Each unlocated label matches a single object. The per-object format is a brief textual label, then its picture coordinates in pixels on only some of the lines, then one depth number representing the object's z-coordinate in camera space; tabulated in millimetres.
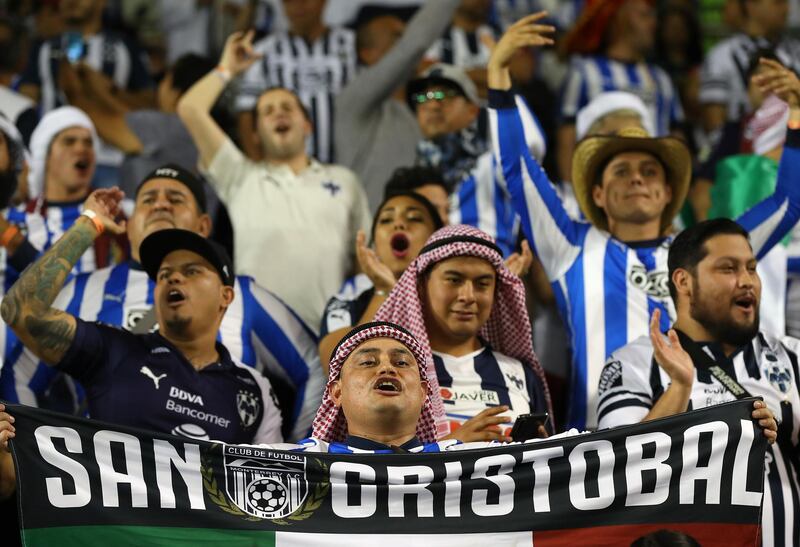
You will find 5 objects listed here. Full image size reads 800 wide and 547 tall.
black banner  9484
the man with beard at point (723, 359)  11227
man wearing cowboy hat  13078
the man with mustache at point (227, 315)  12984
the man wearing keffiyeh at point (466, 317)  11703
